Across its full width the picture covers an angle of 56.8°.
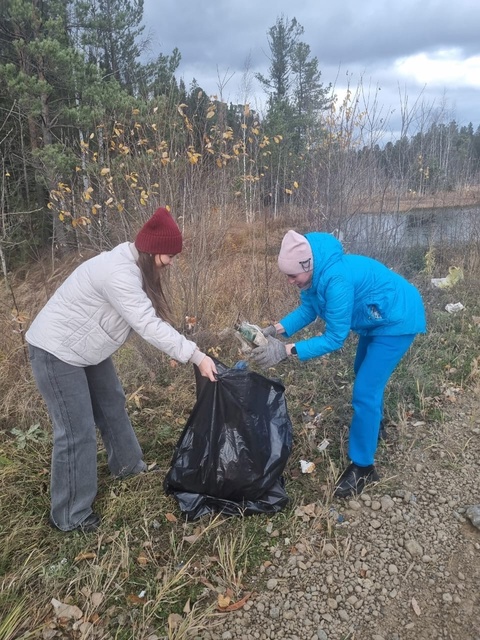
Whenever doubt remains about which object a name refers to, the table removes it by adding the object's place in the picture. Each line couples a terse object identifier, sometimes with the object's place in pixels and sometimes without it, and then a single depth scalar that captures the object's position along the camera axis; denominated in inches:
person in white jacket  78.9
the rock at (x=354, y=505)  100.1
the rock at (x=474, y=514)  94.7
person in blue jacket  89.0
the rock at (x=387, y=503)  100.4
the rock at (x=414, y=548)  88.8
